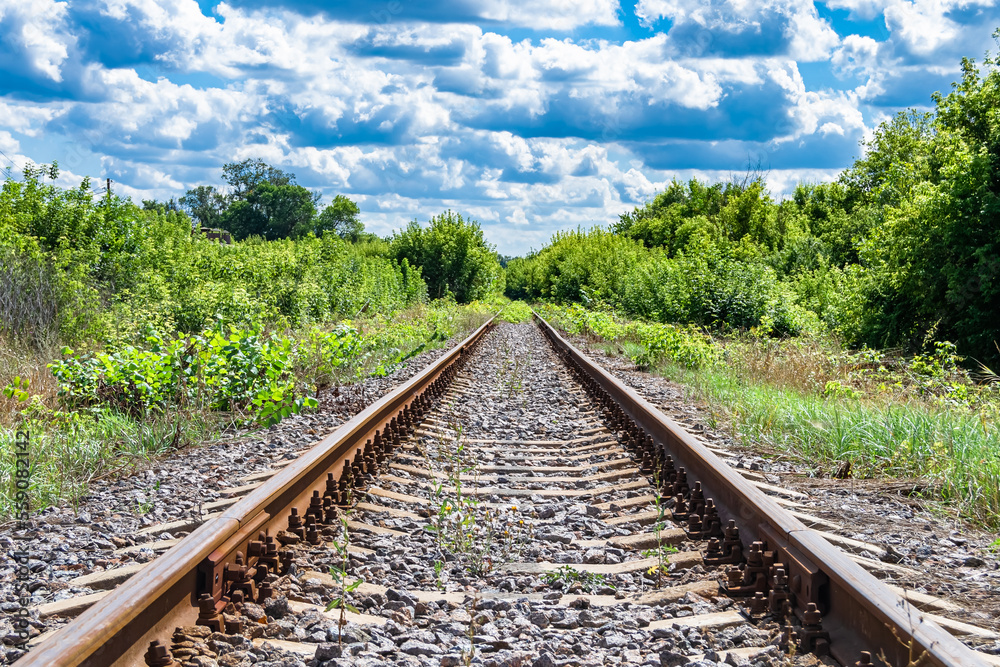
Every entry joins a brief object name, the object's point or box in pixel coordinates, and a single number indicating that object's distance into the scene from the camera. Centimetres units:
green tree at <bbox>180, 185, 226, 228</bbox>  12169
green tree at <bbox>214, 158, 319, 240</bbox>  11244
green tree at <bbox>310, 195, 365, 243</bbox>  11481
